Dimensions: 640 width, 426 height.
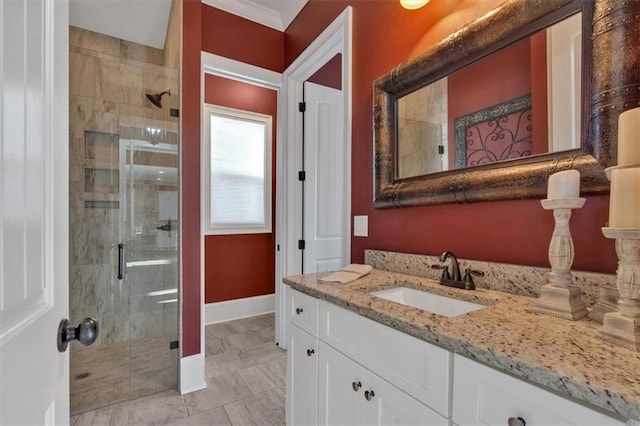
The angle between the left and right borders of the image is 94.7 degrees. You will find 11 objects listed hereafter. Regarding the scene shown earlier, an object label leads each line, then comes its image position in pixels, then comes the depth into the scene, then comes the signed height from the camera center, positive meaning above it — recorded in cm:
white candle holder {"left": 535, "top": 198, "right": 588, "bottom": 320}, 78 -17
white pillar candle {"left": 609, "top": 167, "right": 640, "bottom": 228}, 63 +3
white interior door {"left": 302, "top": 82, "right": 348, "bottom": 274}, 268 +33
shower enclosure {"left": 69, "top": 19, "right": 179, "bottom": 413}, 219 +3
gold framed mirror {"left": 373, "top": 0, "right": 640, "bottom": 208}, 84 +38
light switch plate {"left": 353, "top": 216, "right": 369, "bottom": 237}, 178 -8
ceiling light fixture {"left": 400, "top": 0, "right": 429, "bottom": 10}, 136 +98
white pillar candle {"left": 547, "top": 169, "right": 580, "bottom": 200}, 80 +8
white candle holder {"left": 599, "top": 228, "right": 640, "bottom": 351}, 61 -18
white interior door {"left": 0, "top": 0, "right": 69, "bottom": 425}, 42 +1
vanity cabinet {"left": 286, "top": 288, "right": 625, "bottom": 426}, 58 -46
